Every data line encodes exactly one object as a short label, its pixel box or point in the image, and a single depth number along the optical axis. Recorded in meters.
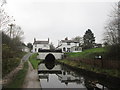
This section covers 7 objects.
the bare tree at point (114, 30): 13.97
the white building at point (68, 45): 41.89
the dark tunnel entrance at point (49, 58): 33.28
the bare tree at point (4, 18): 9.06
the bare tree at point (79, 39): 46.49
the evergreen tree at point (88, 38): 40.41
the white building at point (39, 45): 47.49
